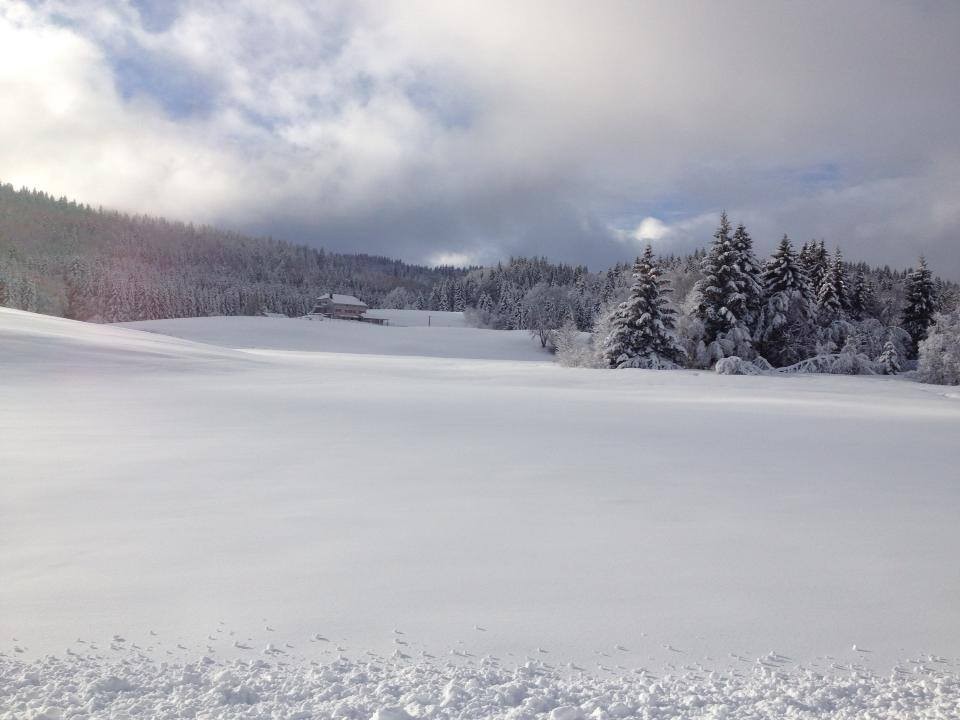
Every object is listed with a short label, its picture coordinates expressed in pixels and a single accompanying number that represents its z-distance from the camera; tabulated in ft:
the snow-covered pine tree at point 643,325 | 111.45
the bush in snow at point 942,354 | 102.17
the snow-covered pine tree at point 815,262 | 148.46
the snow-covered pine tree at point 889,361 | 121.91
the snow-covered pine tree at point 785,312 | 128.36
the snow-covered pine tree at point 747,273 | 119.85
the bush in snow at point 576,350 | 117.32
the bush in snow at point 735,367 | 102.37
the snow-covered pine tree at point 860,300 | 154.51
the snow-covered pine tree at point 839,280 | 144.56
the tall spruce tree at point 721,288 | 118.73
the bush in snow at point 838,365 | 118.93
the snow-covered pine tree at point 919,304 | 140.26
